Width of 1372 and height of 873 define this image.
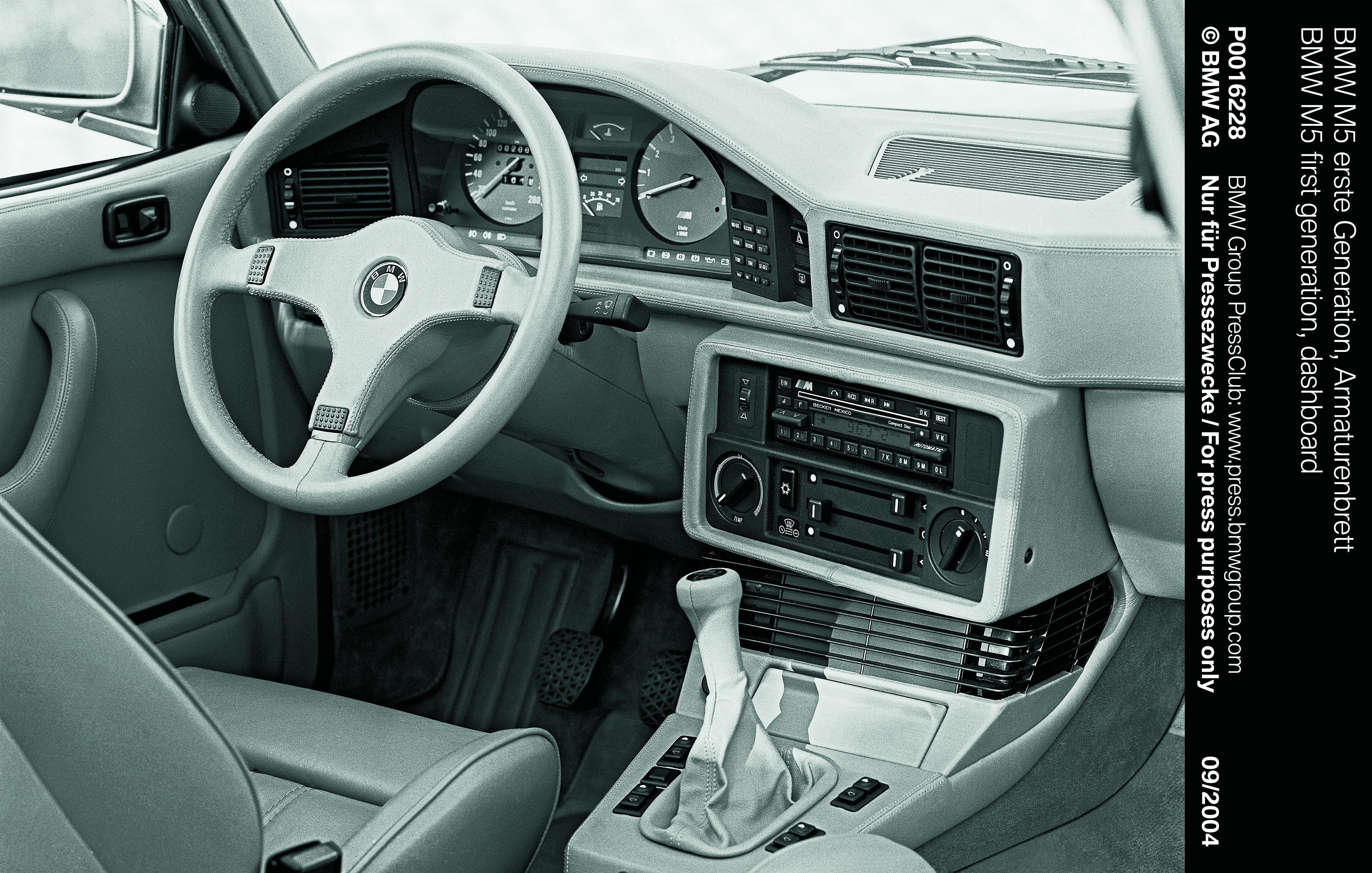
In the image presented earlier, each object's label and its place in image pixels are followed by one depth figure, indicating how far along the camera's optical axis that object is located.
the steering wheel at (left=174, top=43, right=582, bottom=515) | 1.60
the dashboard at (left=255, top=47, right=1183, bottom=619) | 1.73
